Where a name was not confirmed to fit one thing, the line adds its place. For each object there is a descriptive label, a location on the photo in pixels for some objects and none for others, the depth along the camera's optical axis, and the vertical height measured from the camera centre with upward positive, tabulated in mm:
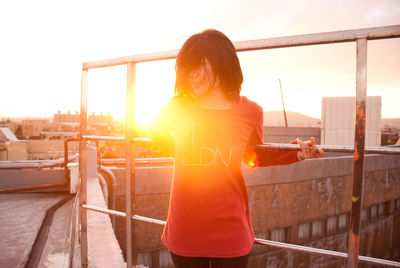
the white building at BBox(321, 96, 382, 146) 22297 +839
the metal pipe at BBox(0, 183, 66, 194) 6207 -1442
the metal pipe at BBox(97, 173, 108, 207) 5499 -1215
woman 1040 -106
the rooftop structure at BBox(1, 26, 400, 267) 1076 -1753
